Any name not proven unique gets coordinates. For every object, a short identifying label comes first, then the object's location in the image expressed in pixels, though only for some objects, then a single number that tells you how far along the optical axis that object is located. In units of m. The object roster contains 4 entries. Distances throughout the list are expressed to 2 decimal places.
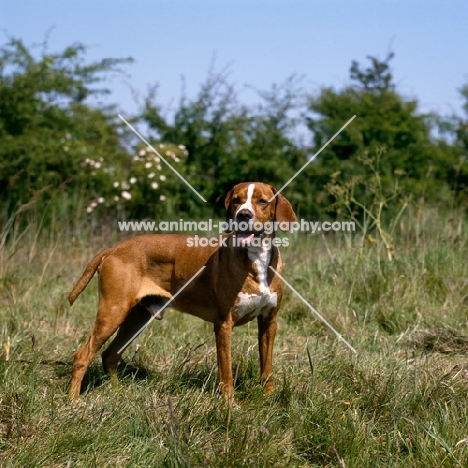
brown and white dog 5.29
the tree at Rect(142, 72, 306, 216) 12.17
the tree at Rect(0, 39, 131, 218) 11.34
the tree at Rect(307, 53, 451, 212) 11.91
